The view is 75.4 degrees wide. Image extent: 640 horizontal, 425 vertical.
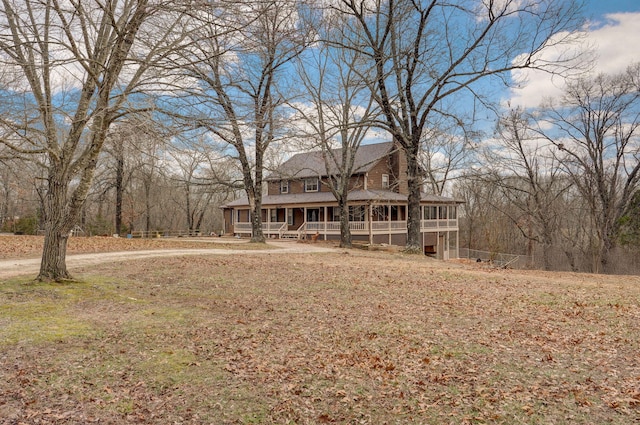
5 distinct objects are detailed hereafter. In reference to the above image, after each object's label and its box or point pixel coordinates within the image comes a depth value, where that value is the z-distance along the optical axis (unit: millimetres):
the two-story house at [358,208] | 30578
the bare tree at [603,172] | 25469
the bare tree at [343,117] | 19656
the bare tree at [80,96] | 7098
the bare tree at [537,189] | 27922
